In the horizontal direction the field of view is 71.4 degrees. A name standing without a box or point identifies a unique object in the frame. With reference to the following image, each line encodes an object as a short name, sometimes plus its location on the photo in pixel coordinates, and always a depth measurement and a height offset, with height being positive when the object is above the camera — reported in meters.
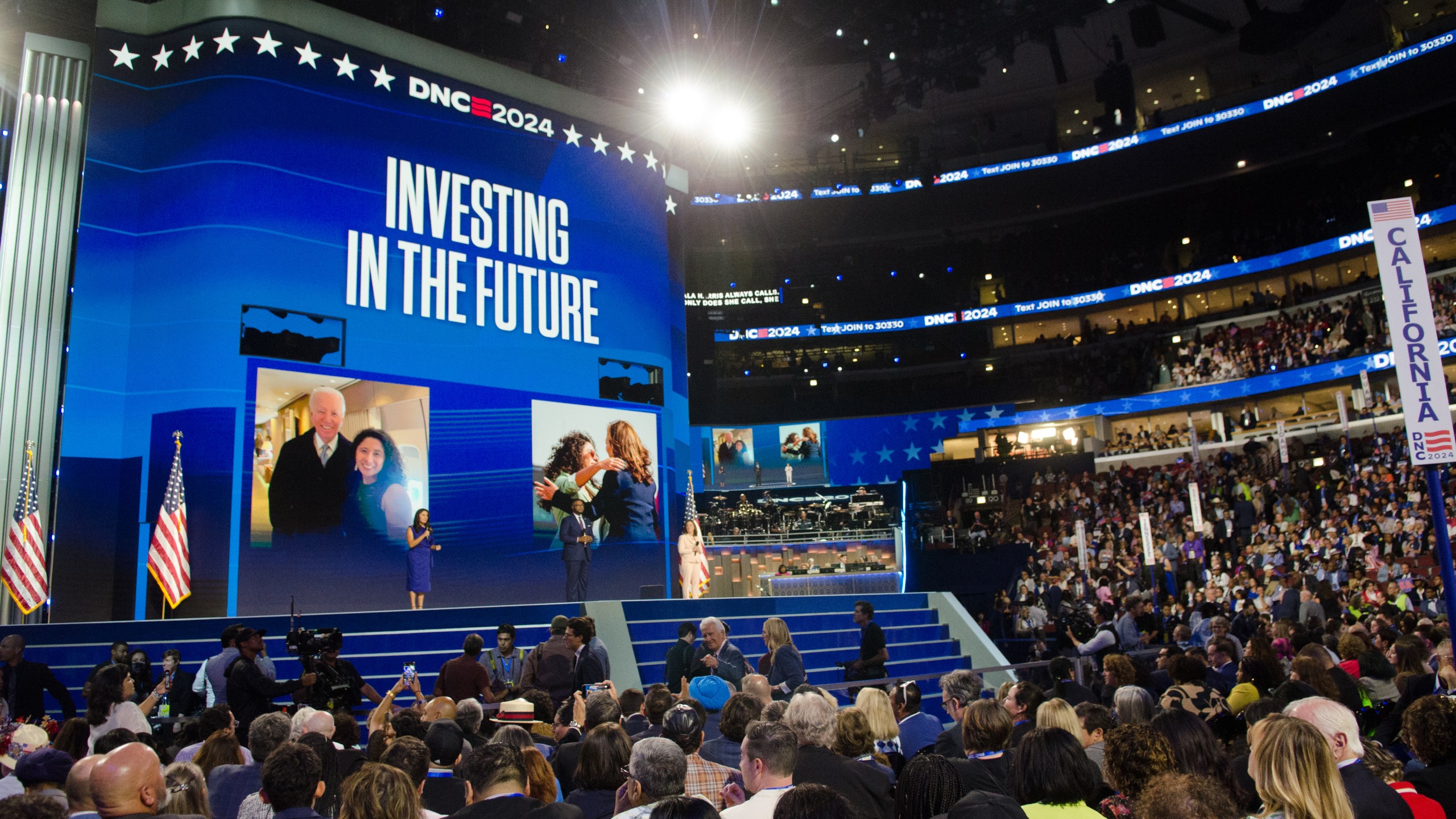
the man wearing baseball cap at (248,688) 7.83 -0.66
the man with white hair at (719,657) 8.55 -0.63
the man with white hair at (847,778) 4.30 -0.84
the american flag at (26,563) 13.08 +0.63
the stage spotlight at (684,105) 20.58 +9.69
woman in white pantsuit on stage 18.11 +0.36
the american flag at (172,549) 13.83 +0.77
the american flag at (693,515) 18.20 +1.26
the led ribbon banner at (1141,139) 29.03 +14.02
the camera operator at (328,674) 8.02 -0.61
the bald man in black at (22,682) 8.72 -0.60
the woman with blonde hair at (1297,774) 3.20 -0.68
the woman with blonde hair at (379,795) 3.46 -0.67
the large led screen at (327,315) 14.85 +4.56
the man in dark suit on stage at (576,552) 16.69 +0.61
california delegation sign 5.76 +1.08
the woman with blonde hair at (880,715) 5.56 -0.75
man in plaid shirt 4.81 -0.85
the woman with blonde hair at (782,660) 8.62 -0.67
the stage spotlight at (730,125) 21.62 +9.71
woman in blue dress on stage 15.86 +0.55
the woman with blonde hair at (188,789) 4.11 -0.74
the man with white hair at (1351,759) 3.60 -0.75
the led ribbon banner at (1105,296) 31.39 +9.66
